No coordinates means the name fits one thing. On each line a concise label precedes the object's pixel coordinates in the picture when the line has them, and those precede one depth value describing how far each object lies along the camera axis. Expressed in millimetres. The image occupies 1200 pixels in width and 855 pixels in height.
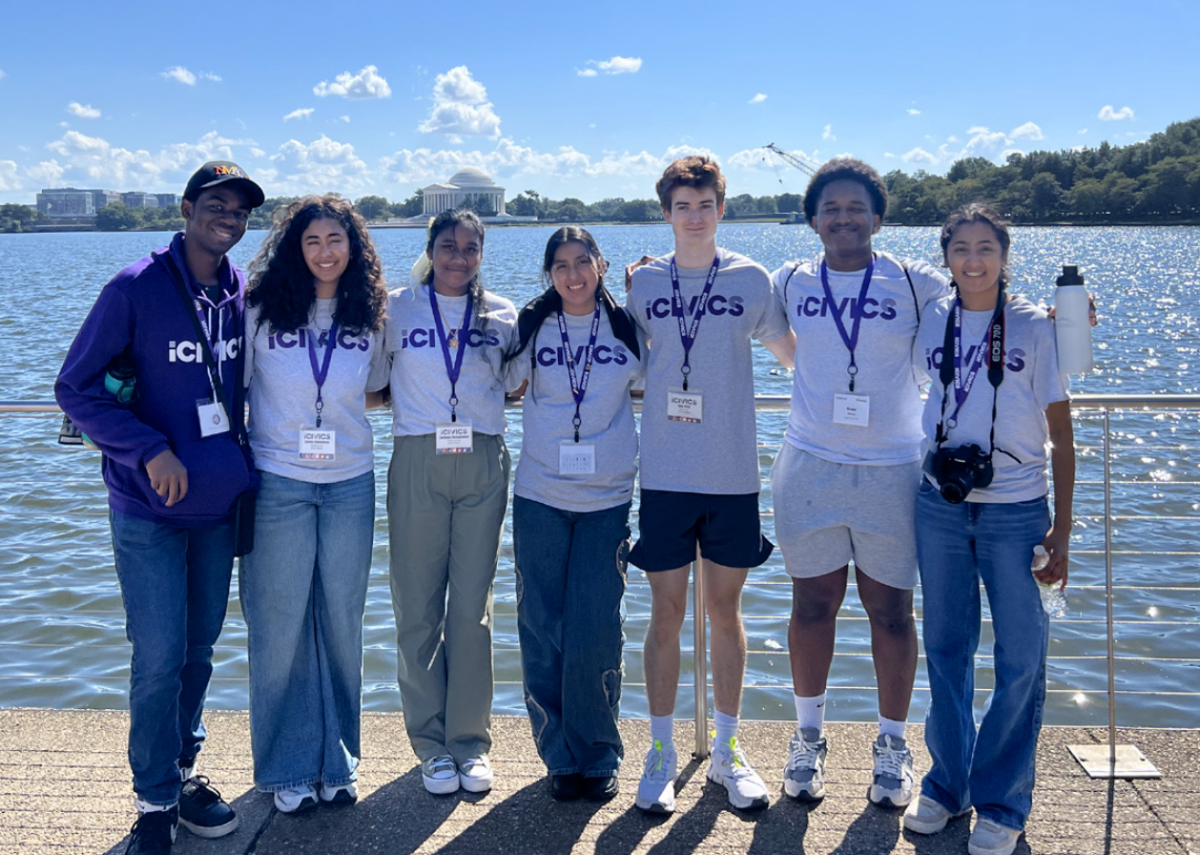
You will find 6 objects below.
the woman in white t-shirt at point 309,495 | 2980
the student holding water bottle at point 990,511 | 2771
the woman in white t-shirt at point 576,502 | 3104
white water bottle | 2674
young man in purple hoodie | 2697
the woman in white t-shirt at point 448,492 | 3141
